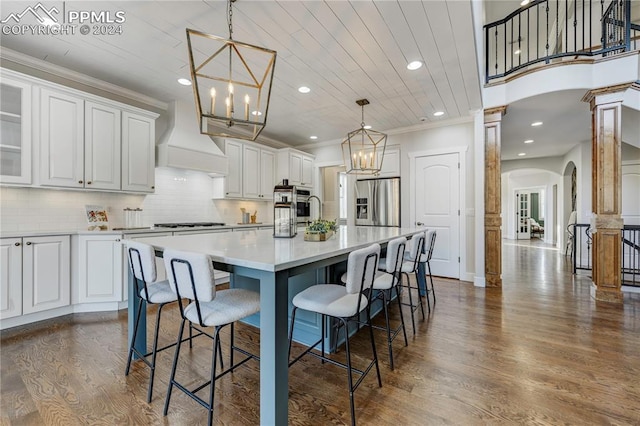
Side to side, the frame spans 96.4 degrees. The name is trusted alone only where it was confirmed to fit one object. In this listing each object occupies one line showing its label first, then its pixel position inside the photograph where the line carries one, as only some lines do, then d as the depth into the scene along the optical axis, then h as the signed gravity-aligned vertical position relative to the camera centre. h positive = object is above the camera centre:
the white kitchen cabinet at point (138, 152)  3.45 +0.77
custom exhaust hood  3.83 +0.95
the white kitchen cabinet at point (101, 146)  3.15 +0.77
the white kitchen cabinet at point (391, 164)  5.28 +0.94
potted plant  2.25 -0.14
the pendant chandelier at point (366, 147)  5.46 +1.34
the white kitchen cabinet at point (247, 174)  4.76 +0.72
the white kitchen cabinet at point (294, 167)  5.61 +0.95
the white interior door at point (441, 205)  4.73 +0.15
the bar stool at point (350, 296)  1.55 -0.52
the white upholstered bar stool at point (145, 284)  1.69 -0.49
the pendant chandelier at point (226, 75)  1.77 +1.53
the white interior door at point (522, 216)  10.80 -0.09
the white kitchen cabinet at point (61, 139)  2.86 +0.77
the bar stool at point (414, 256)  2.72 -0.42
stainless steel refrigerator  5.28 +0.23
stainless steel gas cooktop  3.87 -0.16
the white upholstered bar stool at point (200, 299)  1.37 -0.43
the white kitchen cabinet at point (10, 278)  2.54 -0.58
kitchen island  1.32 -0.30
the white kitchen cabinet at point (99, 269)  3.03 -0.60
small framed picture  3.30 -0.05
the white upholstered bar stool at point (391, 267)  2.05 -0.40
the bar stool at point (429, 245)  3.28 -0.36
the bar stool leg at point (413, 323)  2.71 -1.08
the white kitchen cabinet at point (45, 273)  2.69 -0.58
